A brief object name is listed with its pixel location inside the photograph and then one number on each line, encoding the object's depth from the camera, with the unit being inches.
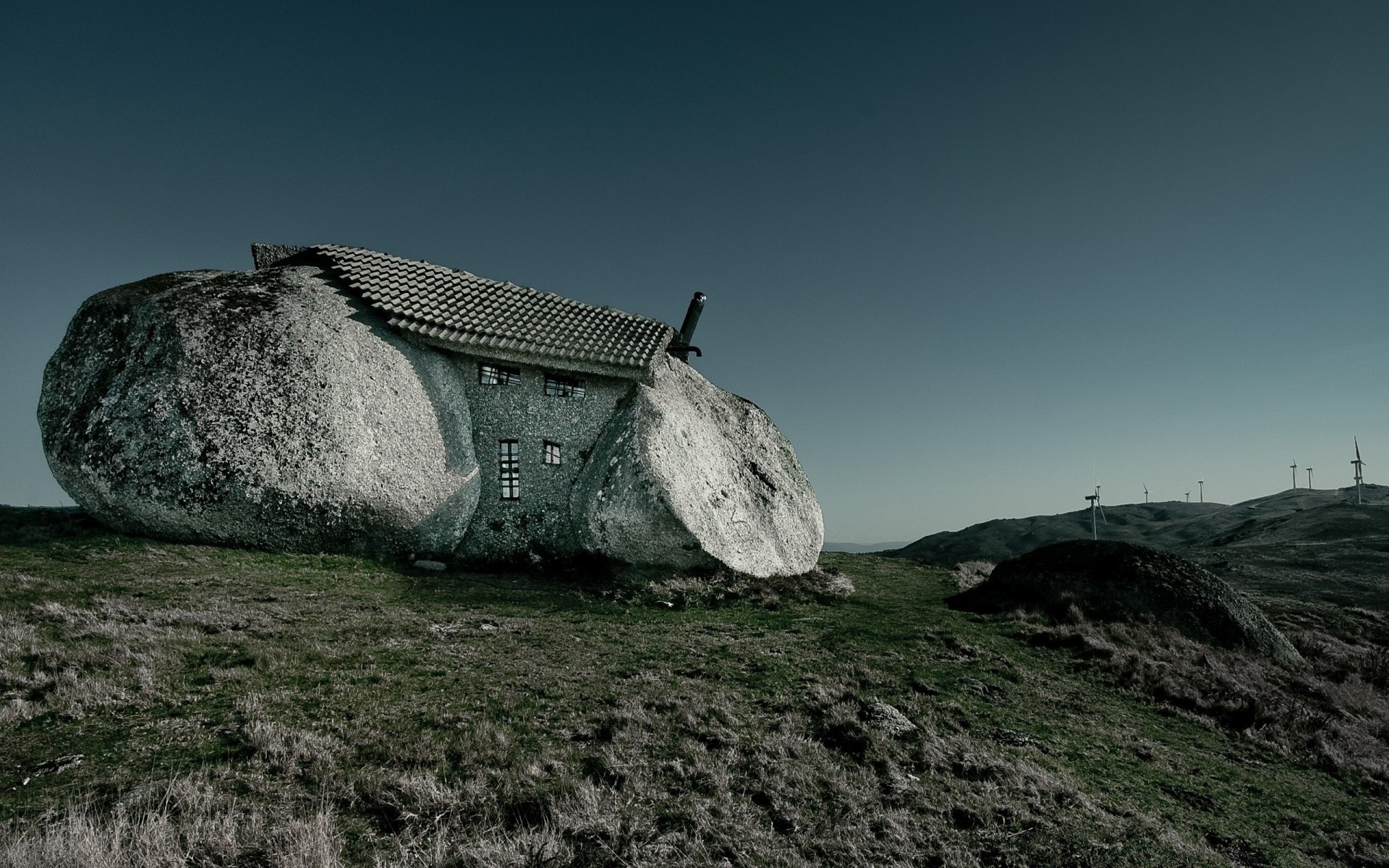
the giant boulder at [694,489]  650.2
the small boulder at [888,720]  307.3
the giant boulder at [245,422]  553.0
